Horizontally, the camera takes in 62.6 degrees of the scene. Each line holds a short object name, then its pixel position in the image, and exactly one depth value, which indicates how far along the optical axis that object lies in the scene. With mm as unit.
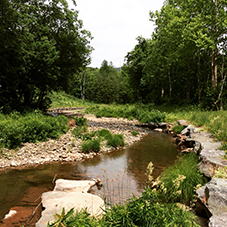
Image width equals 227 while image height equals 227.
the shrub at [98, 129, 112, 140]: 11002
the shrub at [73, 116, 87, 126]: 13867
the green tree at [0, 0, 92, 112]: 12391
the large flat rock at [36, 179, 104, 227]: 3688
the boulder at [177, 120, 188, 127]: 13367
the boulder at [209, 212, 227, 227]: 2984
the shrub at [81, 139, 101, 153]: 8913
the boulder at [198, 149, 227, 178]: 4879
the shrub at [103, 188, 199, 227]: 2619
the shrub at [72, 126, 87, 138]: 10719
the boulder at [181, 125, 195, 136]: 10486
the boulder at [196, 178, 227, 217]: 3513
